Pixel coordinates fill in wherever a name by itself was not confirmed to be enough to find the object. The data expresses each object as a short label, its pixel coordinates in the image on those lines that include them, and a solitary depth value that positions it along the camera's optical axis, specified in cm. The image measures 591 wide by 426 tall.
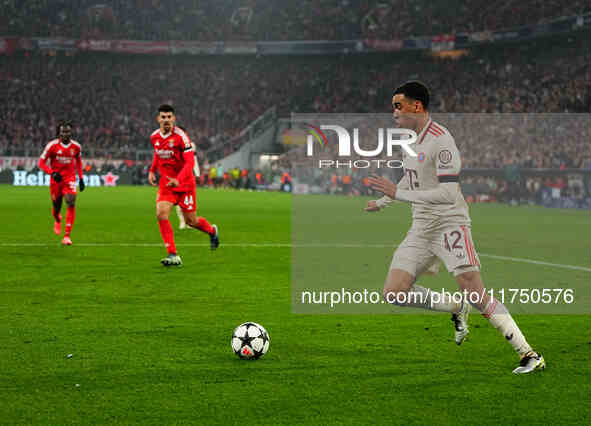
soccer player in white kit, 1017
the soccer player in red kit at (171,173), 2172
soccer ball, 1081
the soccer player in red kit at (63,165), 2766
